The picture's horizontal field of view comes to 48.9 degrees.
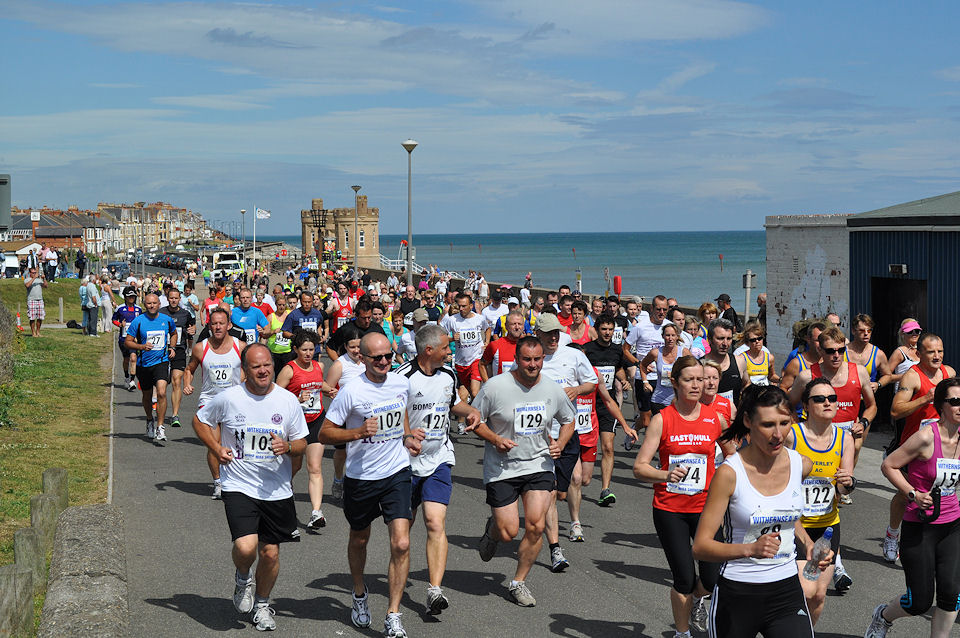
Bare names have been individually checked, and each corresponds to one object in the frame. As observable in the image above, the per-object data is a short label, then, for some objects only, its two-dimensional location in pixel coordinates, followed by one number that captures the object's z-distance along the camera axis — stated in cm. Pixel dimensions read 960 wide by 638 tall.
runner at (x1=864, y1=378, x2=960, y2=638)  592
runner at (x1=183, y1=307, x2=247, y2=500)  1095
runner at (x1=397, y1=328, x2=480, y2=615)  690
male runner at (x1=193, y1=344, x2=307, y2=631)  659
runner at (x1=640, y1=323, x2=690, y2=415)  1045
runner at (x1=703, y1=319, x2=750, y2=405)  1032
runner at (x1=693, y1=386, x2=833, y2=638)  461
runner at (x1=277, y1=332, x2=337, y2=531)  979
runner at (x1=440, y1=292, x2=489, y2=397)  1451
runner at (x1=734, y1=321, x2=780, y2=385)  1095
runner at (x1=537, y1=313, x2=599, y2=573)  871
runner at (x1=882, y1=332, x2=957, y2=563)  807
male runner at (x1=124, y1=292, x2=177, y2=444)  1365
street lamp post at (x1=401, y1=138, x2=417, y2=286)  3041
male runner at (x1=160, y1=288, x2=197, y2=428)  1455
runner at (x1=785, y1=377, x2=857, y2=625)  603
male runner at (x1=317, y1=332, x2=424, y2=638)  672
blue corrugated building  1455
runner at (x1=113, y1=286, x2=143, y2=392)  1600
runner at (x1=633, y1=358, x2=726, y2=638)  613
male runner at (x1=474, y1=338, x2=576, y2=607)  718
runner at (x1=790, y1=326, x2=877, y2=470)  814
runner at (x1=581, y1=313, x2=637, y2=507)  1034
